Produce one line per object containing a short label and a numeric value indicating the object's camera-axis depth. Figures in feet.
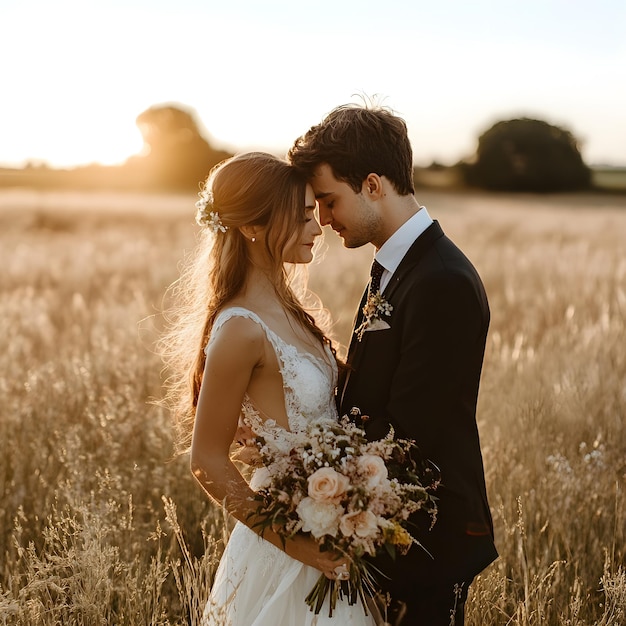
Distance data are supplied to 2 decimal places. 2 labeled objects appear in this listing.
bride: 8.79
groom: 8.51
